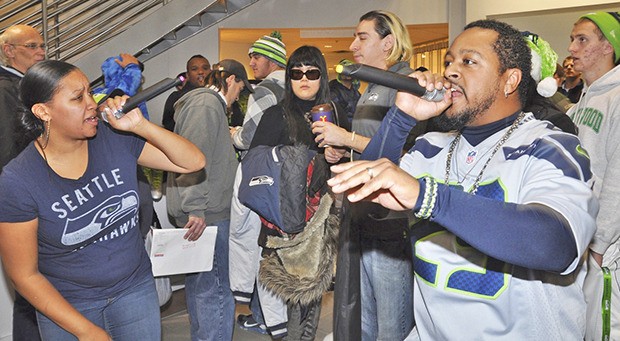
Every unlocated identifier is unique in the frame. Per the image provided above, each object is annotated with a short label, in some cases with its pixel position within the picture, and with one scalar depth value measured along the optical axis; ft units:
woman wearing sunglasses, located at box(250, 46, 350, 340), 10.77
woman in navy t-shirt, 7.09
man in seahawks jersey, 4.09
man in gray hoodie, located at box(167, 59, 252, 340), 11.52
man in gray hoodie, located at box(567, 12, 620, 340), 8.07
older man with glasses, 10.10
